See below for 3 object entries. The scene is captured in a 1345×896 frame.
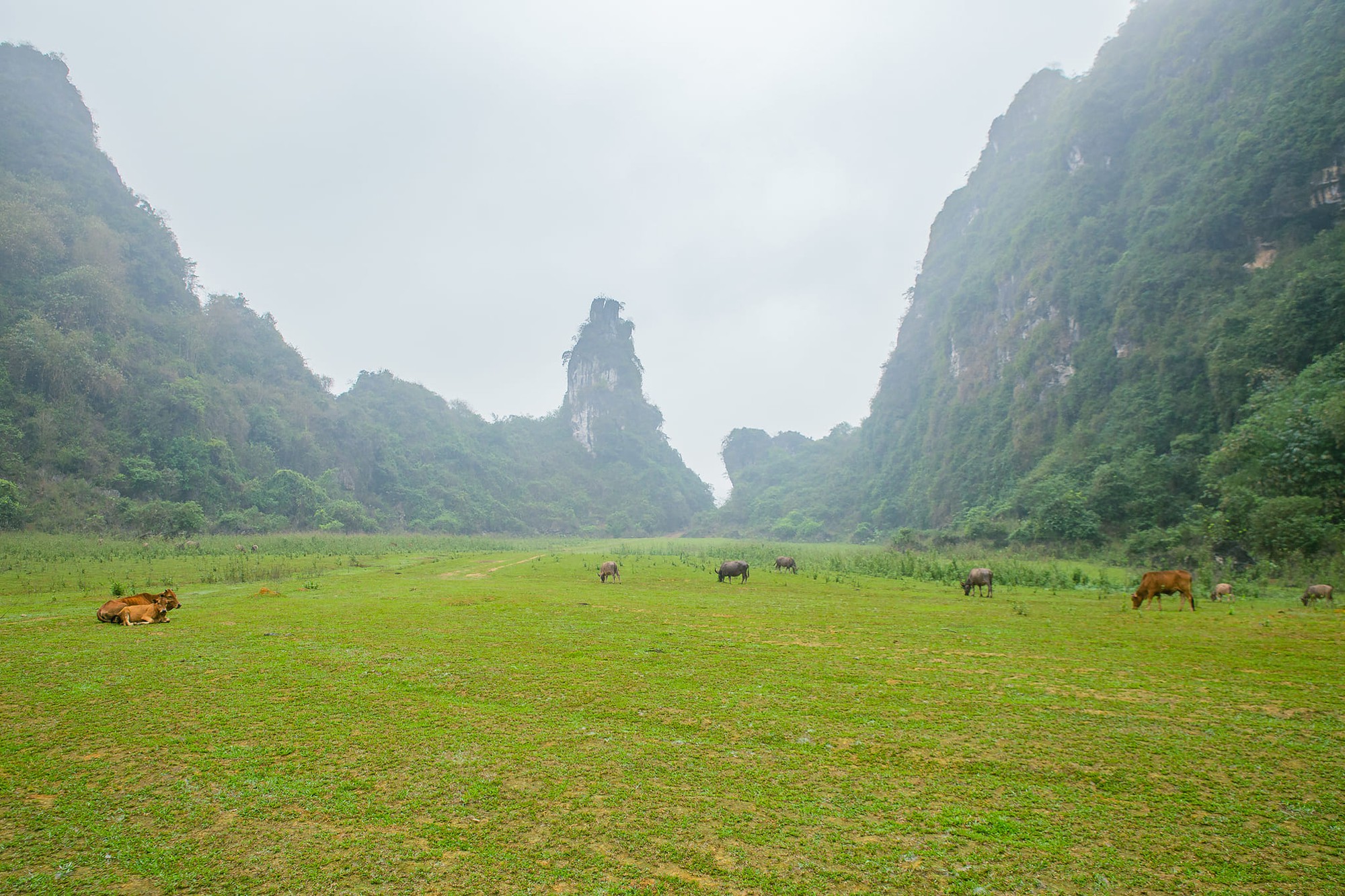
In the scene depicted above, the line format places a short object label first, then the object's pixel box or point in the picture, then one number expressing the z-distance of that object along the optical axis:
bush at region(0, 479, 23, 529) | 28.31
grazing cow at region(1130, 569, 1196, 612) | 12.22
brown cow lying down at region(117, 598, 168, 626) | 10.12
